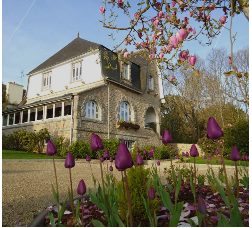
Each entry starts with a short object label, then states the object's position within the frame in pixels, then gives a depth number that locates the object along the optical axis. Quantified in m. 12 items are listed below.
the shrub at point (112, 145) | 17.29
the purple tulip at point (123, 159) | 1.61
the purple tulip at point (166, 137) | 2.42
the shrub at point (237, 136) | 15.80
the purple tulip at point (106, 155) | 3.44
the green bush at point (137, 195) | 2.46
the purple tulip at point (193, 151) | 2.57
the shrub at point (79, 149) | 16.14
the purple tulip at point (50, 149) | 2.36
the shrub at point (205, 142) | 17.54
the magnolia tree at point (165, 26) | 3.46
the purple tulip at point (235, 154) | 1.99
